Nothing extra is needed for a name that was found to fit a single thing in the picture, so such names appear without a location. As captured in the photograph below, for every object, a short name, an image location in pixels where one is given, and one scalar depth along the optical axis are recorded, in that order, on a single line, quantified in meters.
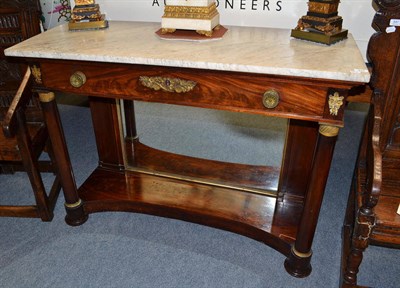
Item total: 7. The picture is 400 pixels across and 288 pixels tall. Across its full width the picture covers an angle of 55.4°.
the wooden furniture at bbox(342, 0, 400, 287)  1.52
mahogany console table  1.46
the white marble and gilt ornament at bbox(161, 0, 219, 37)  1.70
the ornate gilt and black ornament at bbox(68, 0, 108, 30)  1.88
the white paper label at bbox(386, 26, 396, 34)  1.61
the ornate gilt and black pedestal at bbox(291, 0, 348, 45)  1.58
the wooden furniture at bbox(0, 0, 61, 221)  1.94
